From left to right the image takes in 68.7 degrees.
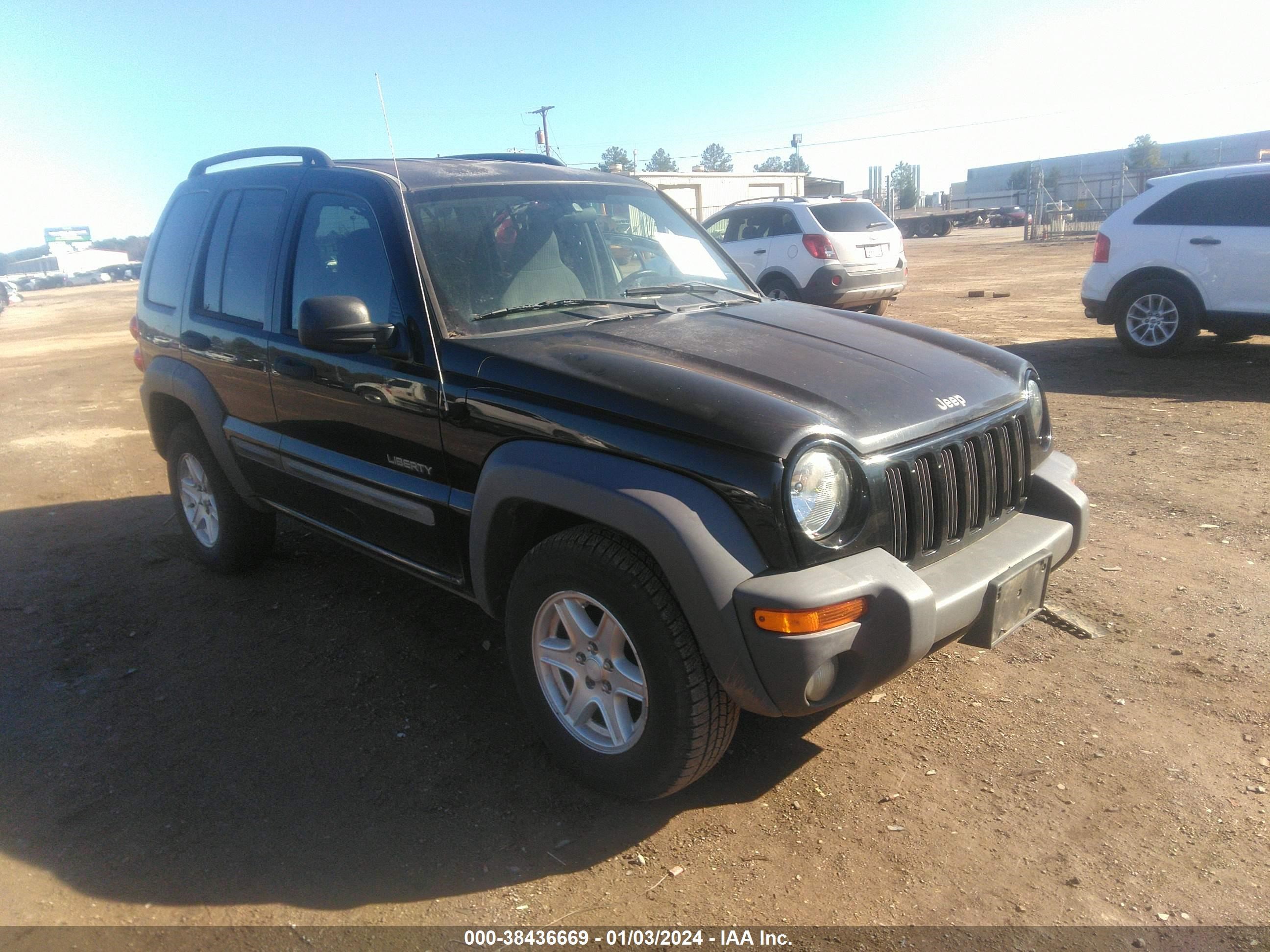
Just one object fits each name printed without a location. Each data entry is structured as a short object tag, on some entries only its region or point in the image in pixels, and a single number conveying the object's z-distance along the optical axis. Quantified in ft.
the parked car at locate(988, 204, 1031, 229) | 172.14
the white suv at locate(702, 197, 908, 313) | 38.63
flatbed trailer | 159.94
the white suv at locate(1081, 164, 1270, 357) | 27.45
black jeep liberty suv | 8.09
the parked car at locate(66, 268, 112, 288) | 195.61
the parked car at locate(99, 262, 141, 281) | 199.50
